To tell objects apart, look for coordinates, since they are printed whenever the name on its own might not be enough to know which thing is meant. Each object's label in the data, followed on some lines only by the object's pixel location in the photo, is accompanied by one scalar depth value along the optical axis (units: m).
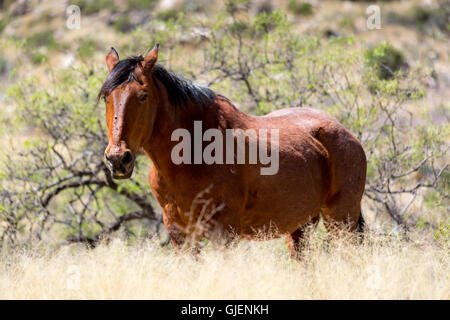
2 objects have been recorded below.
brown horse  8.35
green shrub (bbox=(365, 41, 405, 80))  17.42
